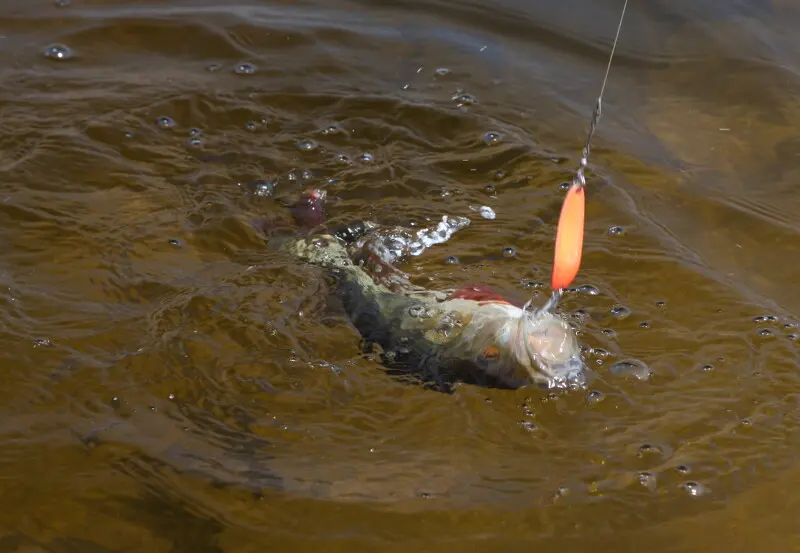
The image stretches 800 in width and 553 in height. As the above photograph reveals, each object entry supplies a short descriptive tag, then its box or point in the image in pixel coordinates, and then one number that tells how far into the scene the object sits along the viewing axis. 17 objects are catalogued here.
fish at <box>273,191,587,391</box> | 3.54
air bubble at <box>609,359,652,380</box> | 4.02
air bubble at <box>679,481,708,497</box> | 3.52
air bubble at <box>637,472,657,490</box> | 3.54
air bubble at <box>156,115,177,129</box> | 5.44
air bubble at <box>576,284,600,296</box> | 4.47
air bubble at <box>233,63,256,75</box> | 6.05
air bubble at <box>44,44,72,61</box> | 6.05
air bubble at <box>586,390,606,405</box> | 3.88
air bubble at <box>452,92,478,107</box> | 5.93
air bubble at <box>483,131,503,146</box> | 5.57
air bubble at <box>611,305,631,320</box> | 4.36
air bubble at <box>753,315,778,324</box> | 4.39
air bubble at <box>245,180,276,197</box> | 4.98
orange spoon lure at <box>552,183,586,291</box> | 3.29
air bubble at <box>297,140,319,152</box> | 5.34
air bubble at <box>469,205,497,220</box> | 4.97
